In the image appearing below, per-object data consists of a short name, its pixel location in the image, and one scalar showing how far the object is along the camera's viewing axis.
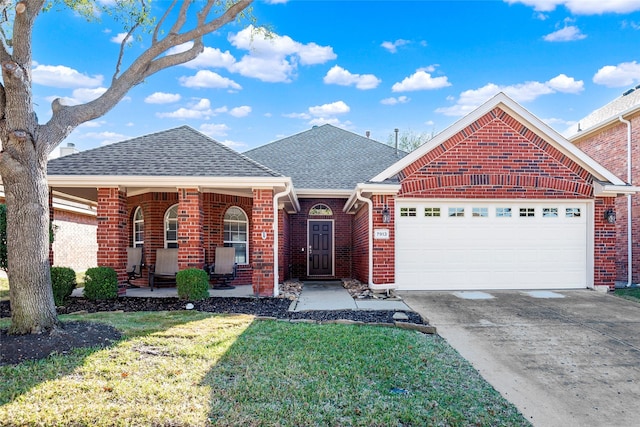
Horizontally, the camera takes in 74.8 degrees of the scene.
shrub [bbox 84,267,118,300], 8.88
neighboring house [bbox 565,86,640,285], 12.48
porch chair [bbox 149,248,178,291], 10.66
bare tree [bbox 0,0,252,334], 5.11
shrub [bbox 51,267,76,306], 8.32
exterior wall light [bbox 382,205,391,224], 9.98
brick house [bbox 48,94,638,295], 9.48
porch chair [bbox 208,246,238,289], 10.67
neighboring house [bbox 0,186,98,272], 15.68
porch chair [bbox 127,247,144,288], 11.27
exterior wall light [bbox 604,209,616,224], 10.41
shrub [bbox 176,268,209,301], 8.73
